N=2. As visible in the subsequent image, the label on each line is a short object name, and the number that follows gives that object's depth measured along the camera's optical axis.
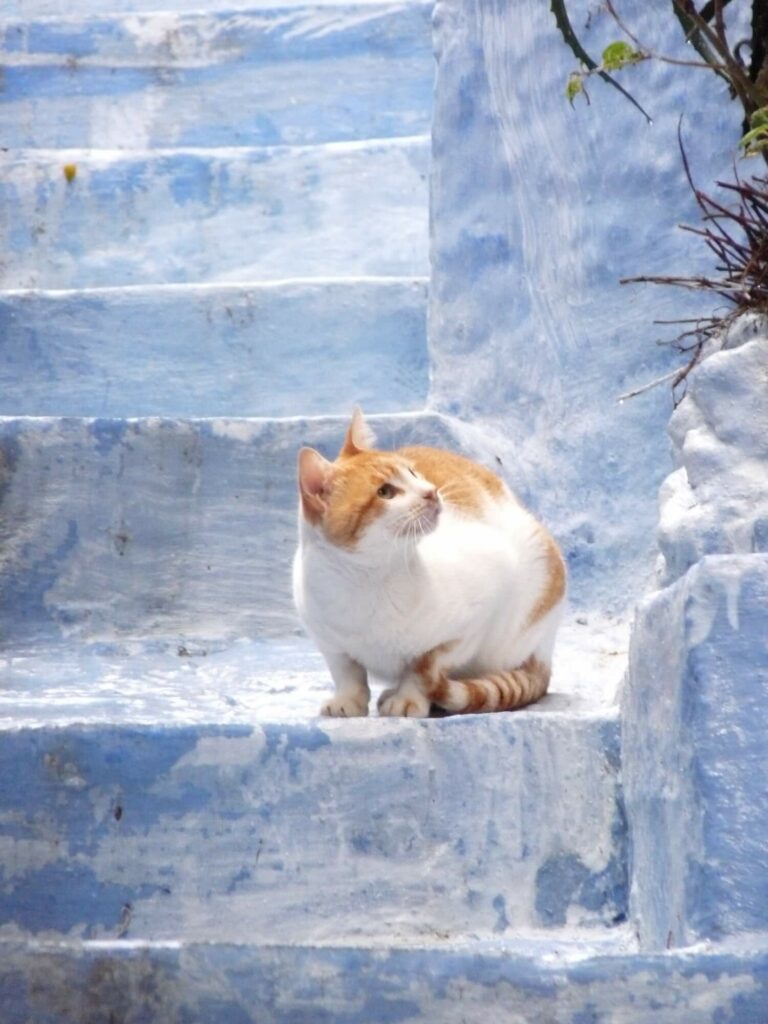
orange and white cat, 5.43
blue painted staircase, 3.76
